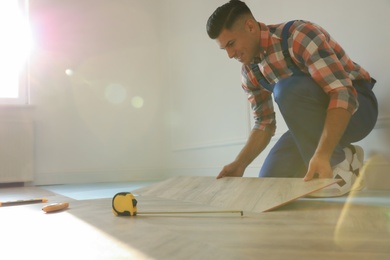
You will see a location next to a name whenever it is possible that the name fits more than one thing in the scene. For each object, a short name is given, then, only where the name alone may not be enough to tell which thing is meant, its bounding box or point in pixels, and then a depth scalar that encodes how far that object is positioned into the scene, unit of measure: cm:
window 378
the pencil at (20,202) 173
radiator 358
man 133
